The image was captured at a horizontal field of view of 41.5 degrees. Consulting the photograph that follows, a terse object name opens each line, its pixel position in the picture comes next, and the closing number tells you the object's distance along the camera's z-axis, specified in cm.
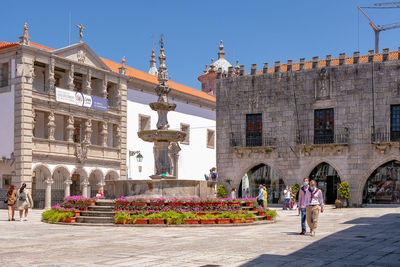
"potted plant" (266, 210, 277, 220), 1875
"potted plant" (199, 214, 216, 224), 1677
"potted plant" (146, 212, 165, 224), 1667
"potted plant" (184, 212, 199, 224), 1672
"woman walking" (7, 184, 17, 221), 2020
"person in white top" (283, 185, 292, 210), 2784
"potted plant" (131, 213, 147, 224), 1675
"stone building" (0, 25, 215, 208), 3201
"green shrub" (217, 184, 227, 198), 3438
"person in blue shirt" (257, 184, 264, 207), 2397
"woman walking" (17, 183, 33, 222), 2005
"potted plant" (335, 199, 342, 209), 3038
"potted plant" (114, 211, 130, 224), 1675
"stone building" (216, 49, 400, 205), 3058
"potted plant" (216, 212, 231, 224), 1683
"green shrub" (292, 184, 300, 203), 3177
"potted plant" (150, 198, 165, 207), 1728
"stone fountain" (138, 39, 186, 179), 1898
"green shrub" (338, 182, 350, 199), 3084
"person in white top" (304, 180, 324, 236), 1368
